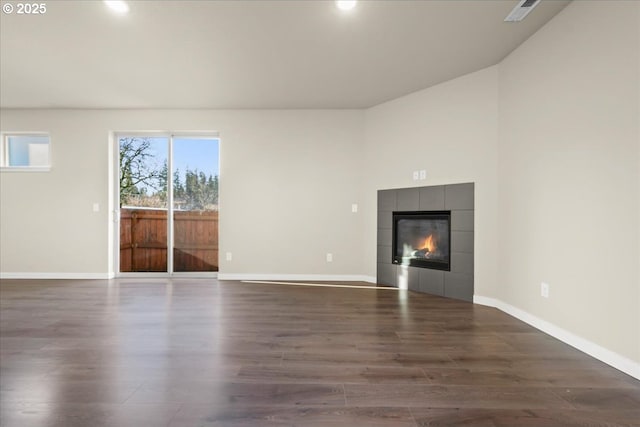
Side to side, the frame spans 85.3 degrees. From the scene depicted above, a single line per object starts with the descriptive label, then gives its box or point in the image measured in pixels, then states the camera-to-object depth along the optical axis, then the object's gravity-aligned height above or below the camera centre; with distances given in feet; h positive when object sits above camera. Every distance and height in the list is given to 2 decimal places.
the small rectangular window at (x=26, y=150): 18.47 +3.15
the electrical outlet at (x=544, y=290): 9.94 -2.27
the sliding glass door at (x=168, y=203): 18.80 +0.37
